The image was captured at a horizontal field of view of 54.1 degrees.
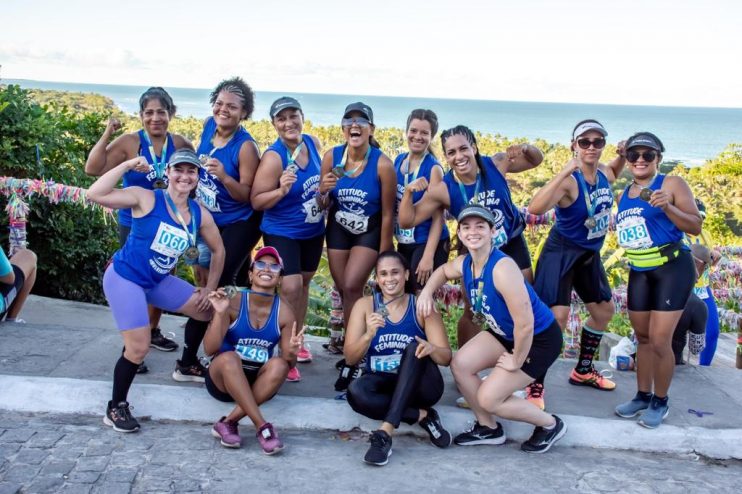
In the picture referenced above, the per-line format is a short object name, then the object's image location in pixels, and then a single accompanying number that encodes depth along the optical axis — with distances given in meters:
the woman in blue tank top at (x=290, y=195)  5.54
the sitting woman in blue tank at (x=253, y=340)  4.76
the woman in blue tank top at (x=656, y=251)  5.00
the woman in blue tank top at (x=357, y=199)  5.50
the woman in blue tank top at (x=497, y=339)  4.70
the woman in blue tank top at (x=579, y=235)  5.25
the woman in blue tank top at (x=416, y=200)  5.51
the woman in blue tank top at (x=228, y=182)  5.50
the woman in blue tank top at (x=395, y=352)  4.86
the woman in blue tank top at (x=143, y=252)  4.81
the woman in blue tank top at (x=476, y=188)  5.26
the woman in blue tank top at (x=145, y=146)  5.58
